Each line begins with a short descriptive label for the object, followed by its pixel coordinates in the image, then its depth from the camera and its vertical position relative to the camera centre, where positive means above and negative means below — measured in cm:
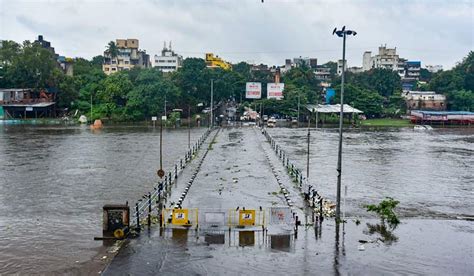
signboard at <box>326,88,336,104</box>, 9458 +432
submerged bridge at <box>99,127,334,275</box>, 1712 -405
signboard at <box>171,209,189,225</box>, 1842 -383
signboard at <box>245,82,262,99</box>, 9206 +473
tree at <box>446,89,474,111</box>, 9838 +383
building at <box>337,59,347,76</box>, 15945 +1637
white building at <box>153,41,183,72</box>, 14612 +1529
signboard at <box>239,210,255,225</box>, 1861 -387
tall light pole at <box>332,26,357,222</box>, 1916 +152
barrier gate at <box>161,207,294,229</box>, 1844 -399
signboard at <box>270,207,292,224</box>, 1852 -371
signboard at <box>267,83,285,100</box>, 8969 +465
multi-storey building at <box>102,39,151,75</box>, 13025 +1528
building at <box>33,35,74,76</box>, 10301 +1186
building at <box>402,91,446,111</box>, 10256 +347
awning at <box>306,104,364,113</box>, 8106 +140
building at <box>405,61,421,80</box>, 14712 +1461
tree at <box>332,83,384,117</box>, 9075 +317
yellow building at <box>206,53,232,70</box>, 13861 +1597
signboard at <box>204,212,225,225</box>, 1878 -397
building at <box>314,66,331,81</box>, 14491 +1284
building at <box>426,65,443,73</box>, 17826 +1862
